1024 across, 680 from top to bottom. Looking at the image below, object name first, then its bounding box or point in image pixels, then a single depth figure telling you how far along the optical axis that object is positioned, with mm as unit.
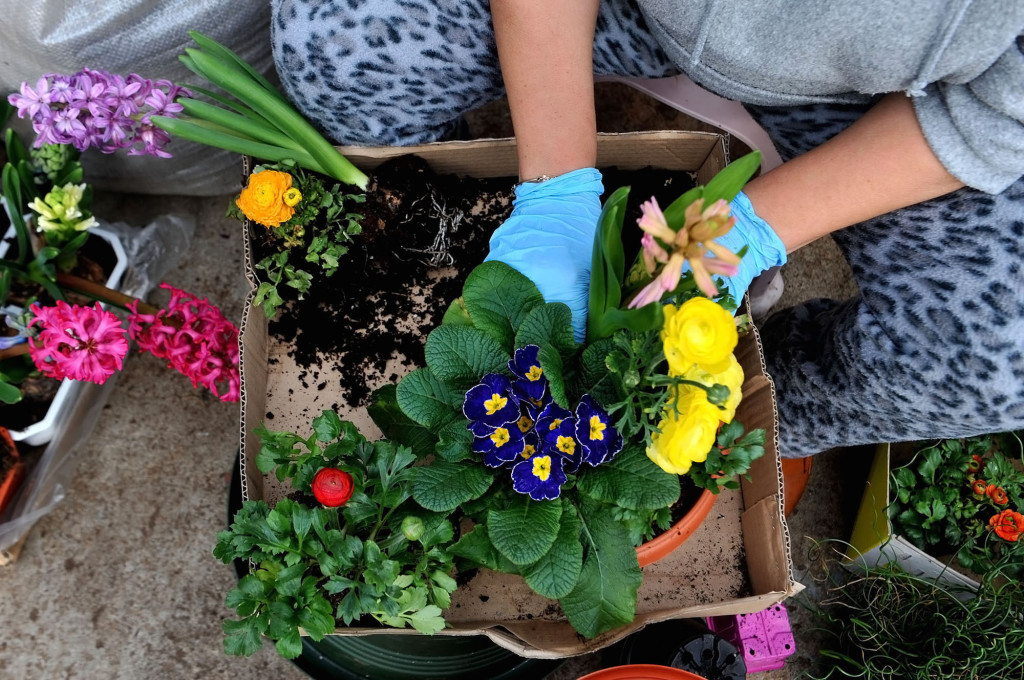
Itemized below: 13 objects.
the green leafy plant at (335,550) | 843
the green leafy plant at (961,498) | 1320
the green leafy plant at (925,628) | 1198
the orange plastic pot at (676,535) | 985
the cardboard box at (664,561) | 997
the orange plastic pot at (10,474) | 1346
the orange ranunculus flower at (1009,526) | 1265
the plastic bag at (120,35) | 1146
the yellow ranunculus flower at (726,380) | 693
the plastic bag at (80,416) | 1420
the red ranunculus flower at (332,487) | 820
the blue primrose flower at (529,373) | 860
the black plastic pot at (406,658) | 1194
